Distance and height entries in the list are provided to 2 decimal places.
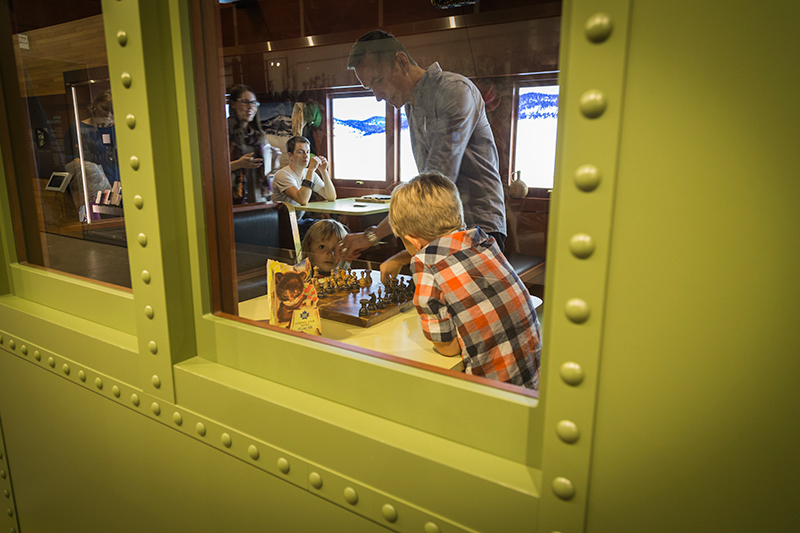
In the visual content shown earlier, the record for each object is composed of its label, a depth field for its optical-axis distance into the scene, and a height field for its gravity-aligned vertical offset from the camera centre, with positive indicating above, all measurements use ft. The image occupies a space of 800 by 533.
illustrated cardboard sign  3.78 -1.10
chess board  3.94 -1.22
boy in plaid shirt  2.91 -0.97
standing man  2.55 +0.21
